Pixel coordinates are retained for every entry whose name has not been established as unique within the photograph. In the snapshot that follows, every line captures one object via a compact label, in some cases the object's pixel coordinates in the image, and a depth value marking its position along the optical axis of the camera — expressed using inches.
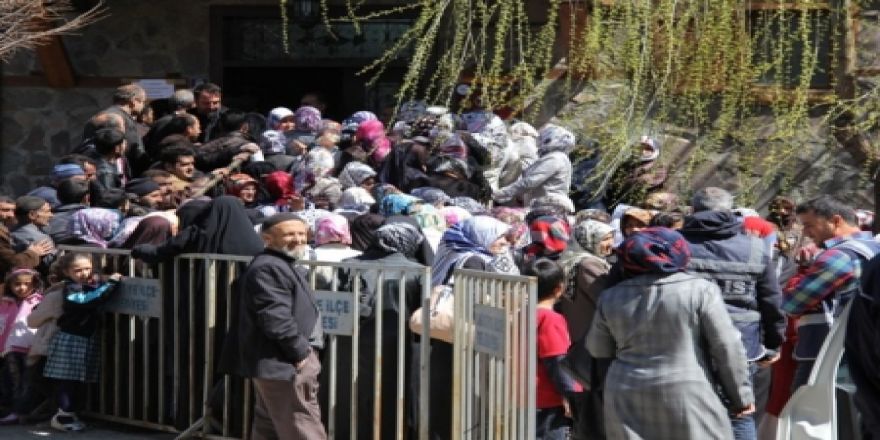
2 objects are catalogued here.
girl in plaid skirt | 405.4
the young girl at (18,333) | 419.8
